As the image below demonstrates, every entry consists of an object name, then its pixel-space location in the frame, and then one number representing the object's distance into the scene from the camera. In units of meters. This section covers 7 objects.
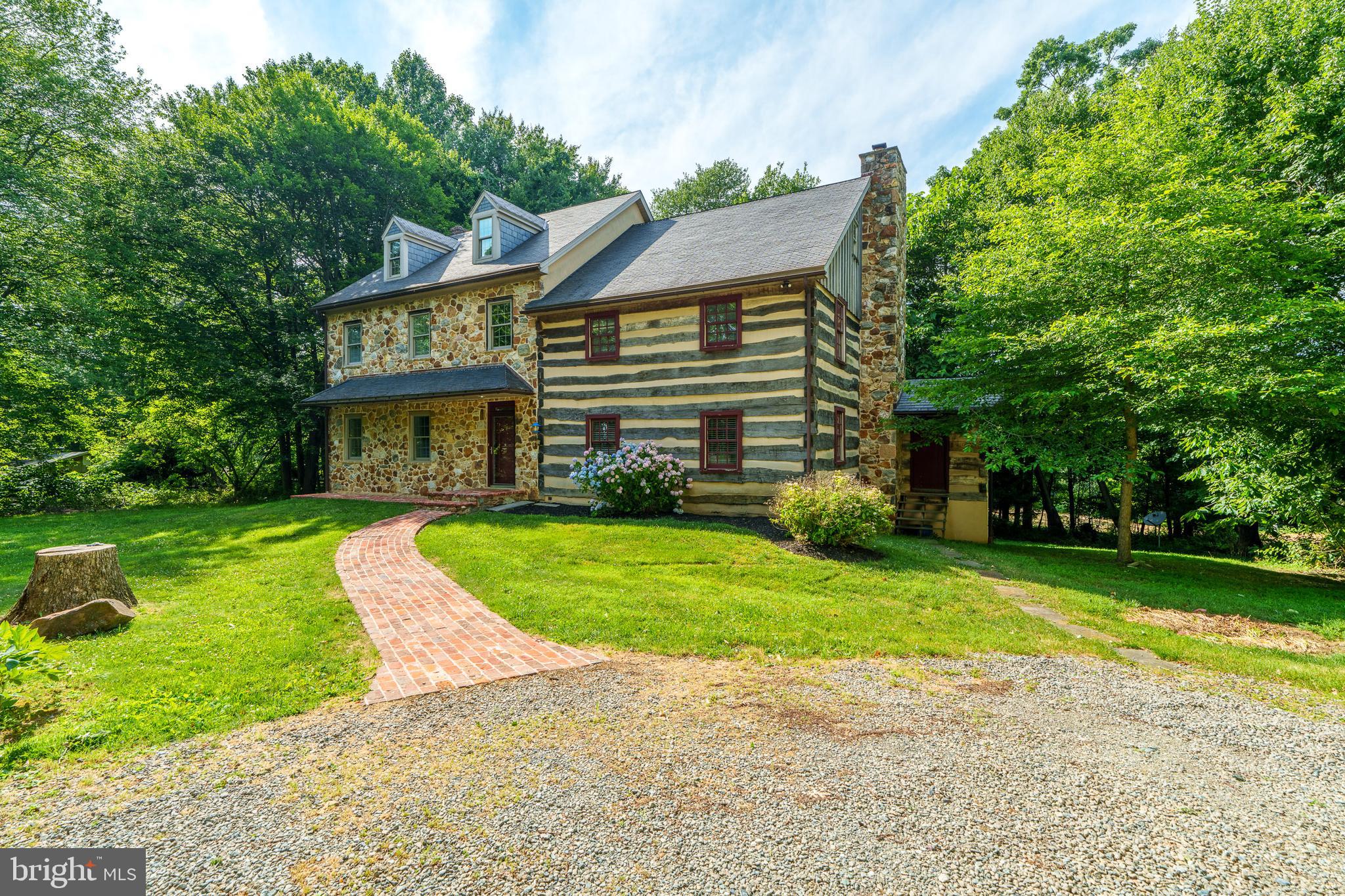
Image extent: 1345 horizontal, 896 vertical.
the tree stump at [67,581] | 5.51
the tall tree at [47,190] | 15.16
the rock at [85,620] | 5.19
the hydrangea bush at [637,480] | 12.41
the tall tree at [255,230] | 18.44
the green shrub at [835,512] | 9.31
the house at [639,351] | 12.48
